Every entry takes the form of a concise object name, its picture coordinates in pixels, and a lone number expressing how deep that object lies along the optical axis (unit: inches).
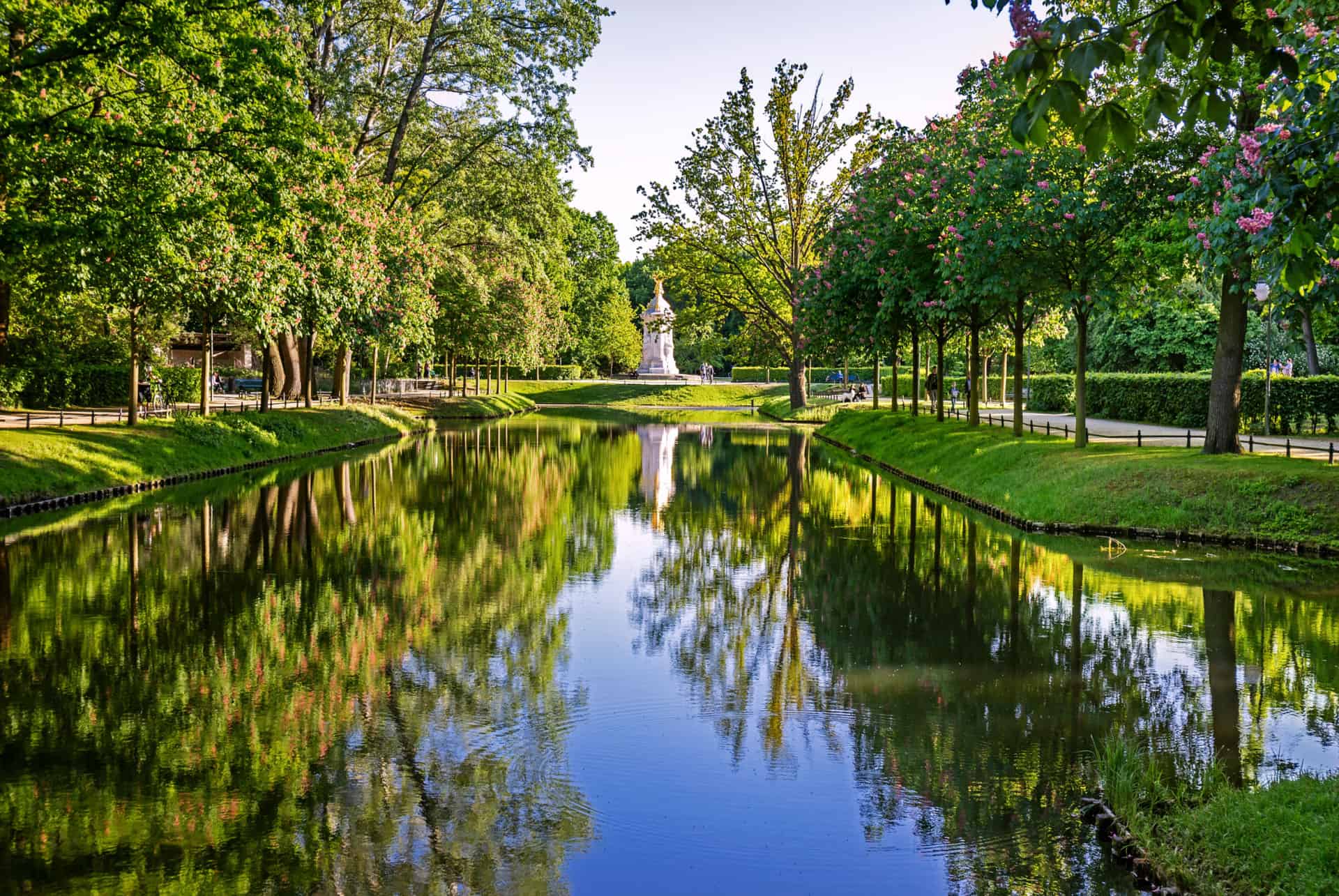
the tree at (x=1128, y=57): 188.4
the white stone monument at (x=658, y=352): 3764.8
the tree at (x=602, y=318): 4089.6
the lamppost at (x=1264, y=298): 1024.4
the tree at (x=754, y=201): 2258.9
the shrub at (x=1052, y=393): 2144.4
